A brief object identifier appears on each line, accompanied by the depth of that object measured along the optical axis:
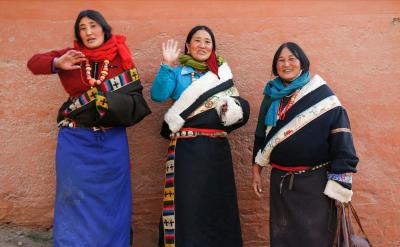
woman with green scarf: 3.36
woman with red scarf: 3.17
